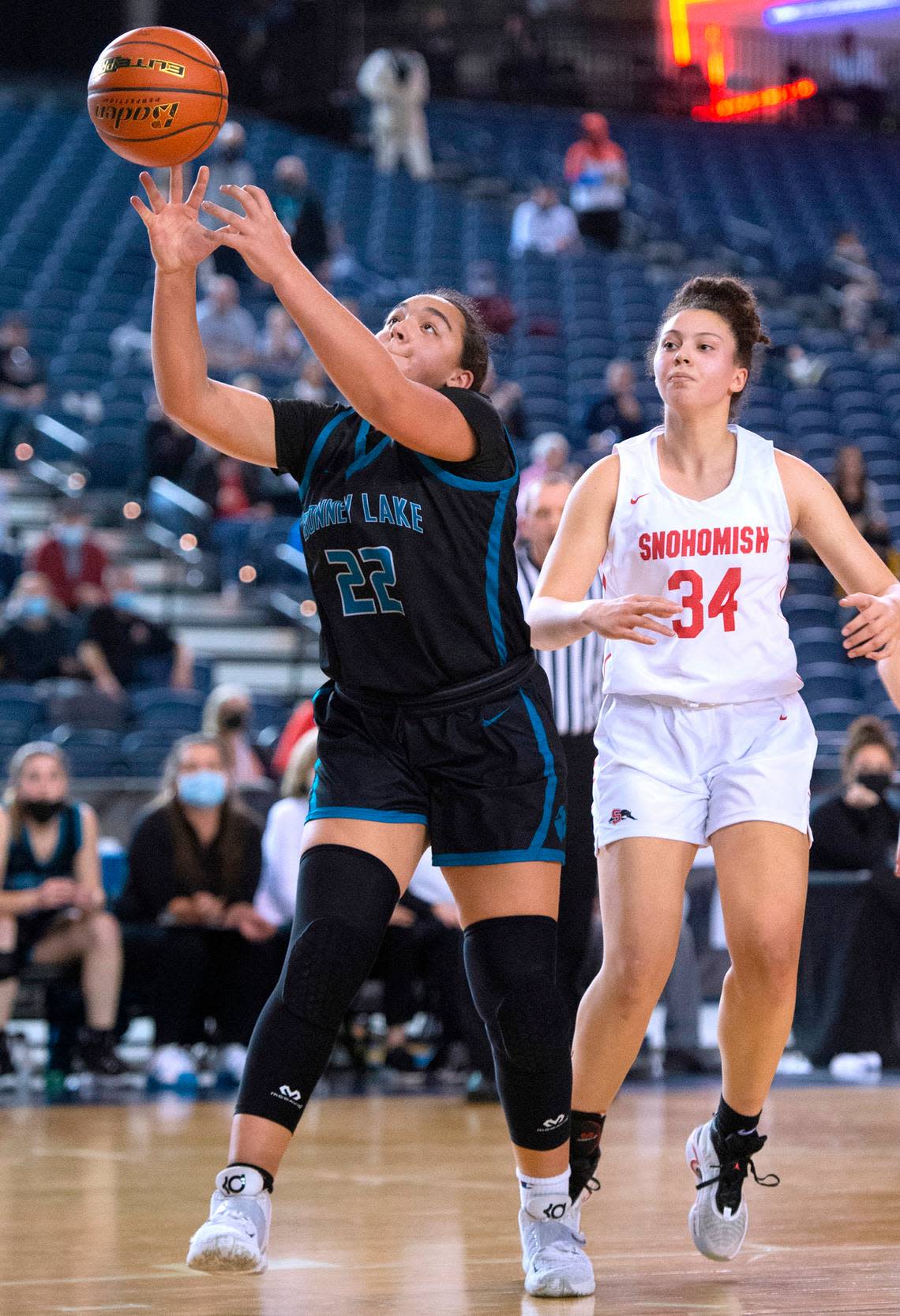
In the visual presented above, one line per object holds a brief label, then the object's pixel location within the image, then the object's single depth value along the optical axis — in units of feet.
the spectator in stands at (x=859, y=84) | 90.99
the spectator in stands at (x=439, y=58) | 85.51
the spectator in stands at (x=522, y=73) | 87.15
